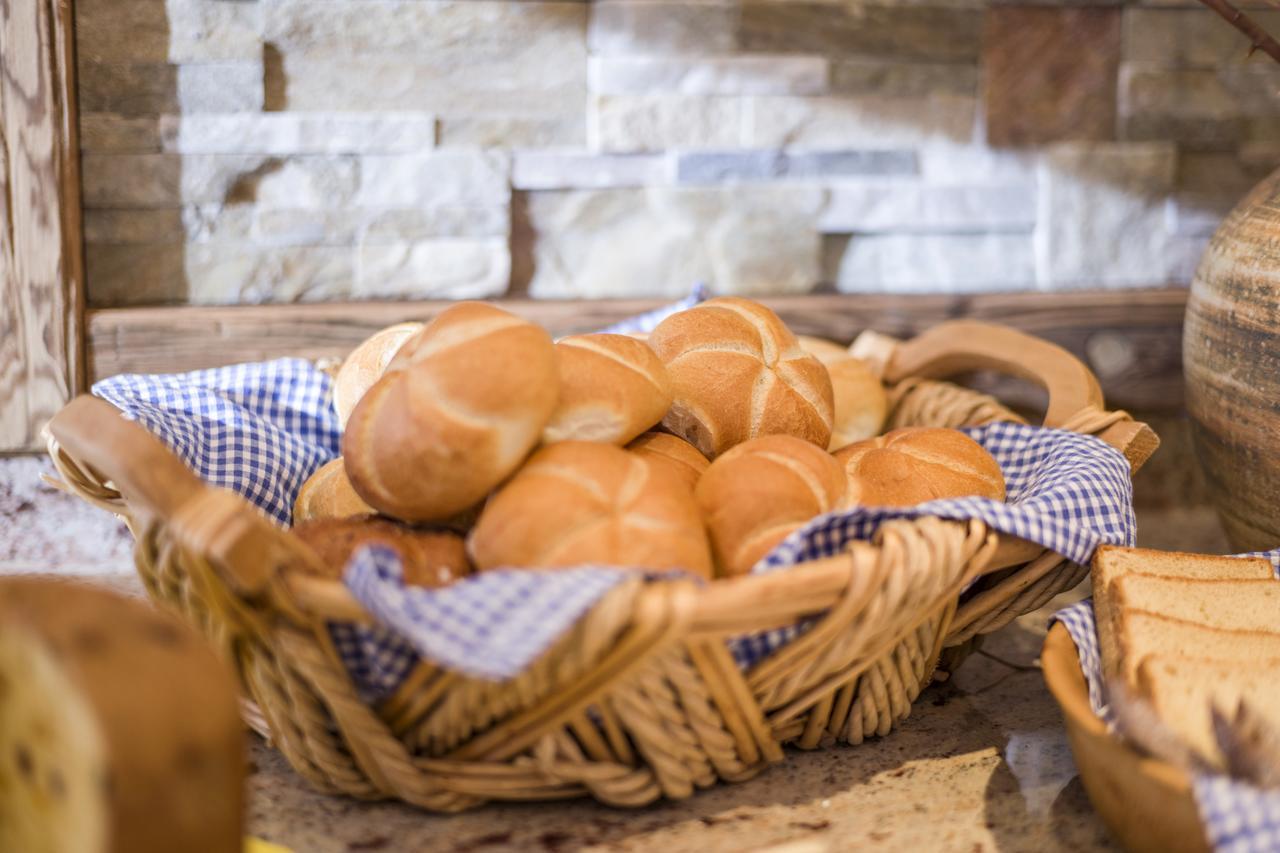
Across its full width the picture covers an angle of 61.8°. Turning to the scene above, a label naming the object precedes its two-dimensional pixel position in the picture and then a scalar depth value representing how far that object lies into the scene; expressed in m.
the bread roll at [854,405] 1.31
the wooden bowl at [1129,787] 0.69
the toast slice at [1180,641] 0.85
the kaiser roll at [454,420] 0.85
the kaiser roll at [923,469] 1.02
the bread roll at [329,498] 1.04
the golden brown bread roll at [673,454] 0.97
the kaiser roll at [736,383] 1.07
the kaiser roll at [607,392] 0.94
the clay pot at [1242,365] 1.13
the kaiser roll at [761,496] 0.88
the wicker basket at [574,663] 0.71
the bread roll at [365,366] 1.17
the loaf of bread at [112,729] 0.53
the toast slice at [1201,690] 0.75
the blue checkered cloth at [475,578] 0.69
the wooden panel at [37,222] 1.34
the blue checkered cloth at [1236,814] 0.65
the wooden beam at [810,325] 1.44
